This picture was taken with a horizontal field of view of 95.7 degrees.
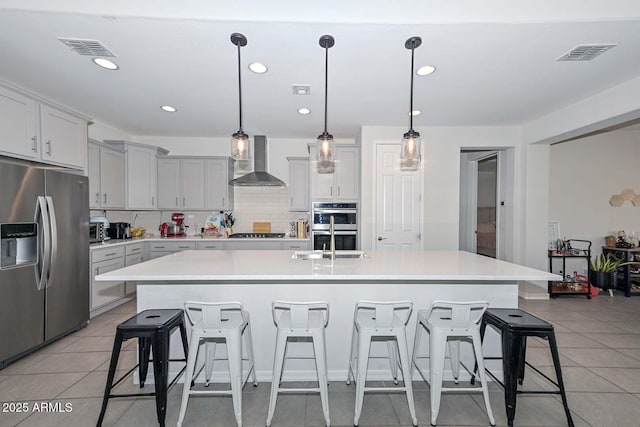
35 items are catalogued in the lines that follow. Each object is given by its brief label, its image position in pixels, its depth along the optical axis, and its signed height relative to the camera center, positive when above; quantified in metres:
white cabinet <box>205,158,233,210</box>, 4.80 +0.44
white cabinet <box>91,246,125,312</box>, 3.46 -0.76
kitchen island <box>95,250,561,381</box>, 2.15 -0.62
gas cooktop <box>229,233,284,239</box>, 4.59 -0.41
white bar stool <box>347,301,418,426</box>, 1.76 -0.76
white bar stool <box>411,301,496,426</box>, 1.78 -0.78
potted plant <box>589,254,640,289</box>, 4.53 -0.95
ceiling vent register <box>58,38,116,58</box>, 2.13 +1.24
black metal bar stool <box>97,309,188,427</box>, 1.71 -0.82
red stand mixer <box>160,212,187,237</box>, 4.83 -0.29
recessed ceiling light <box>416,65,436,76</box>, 2.53 +1.26
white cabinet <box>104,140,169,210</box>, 4.44 +0.57
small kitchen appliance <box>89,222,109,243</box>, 3.81 -0.29
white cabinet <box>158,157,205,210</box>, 4.77 +0.45
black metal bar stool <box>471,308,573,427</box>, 1.75 -0.85
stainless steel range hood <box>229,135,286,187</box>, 4.35 +0.67
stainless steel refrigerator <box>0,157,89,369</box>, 2.42 -0.44
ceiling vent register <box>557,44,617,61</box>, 2.19 +1.26
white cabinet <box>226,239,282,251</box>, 4.49 -0.53
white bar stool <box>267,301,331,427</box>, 1.74 -0.79
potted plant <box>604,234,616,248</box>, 4.80 -0.48
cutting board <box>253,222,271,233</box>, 5.09 -0.29
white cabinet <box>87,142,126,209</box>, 3.86 +0.46
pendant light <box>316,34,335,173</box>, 2.35 +0.53
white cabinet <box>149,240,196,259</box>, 4.42 -0.58
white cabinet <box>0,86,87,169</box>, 2.69 +0.81
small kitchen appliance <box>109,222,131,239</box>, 4.26 -0.30
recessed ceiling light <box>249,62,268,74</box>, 2.48 +1.25
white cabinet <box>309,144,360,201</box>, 4.55 +0.45
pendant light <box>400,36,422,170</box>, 2.29 +0.53
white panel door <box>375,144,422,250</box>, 4.32 +0.12
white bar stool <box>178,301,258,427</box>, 1.73 -0.78
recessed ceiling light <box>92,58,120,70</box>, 2.39 +1.24
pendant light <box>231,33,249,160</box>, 2.29 +0.51
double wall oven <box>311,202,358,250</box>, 4.48 -0.22
